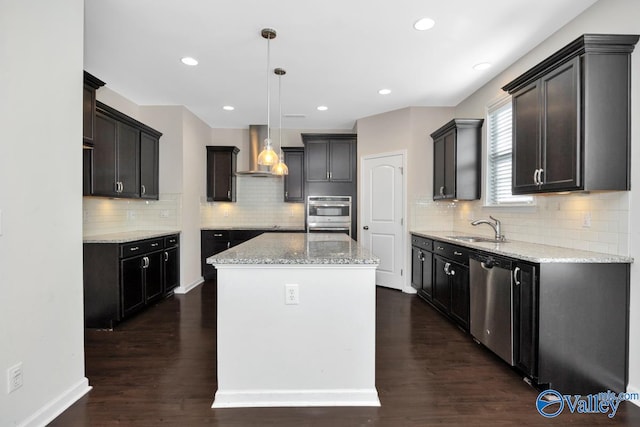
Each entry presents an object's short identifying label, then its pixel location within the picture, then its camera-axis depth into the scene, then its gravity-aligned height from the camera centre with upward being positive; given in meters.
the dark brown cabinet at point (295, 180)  5.41 +0.55
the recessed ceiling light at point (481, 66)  3.18 +1.55
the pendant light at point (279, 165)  3.16 +0.47
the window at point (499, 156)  3.32 +0.64
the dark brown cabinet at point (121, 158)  3.21 +0.63
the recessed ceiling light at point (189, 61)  3.05 +1.54
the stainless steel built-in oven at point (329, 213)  5.06 -0.04
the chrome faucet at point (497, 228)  3.22 -0.19
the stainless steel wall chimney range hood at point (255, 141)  5.41 +1.25
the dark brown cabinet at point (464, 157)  3.73 +0.67
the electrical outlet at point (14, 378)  1.56 -0.88
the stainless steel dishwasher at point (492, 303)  2.26 -0.75
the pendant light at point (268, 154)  2.62 +0.50
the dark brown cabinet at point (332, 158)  5.10 +0.89
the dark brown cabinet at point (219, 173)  5.36 +0.67
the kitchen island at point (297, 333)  1.90 -0.78
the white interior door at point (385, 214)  4.58 -0.05
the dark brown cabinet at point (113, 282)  3.12 -0.76
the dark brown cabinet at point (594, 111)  1.96 +0.66
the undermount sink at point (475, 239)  3.29 -0.32
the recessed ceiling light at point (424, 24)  2.43 +1.54
